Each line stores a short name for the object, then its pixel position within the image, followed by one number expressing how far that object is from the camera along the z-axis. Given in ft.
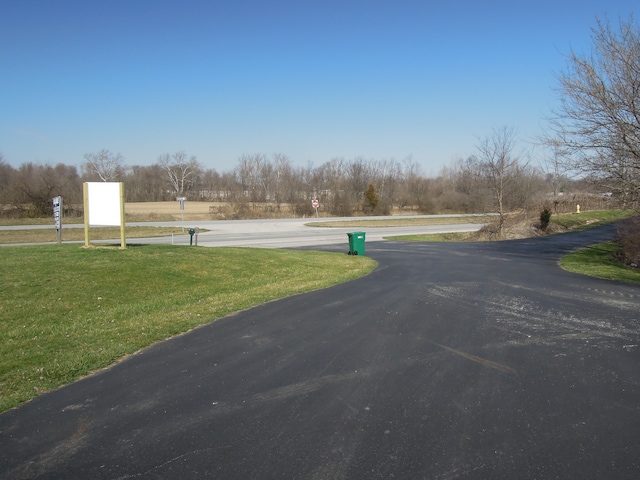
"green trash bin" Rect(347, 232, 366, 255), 65.67
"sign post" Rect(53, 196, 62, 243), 52.06
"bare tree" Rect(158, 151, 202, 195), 314.96
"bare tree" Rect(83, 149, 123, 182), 279.28
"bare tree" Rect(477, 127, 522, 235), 106.22
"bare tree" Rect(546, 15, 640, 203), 48.11
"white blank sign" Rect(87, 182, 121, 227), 47.73
